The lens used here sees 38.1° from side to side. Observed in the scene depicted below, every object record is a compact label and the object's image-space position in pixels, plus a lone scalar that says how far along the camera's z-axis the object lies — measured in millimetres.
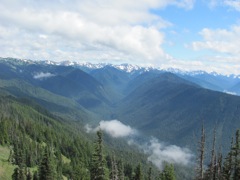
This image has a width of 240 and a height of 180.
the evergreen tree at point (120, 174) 88038
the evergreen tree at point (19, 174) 101812
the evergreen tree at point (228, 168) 52981
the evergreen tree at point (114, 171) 50062
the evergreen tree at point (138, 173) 78875
